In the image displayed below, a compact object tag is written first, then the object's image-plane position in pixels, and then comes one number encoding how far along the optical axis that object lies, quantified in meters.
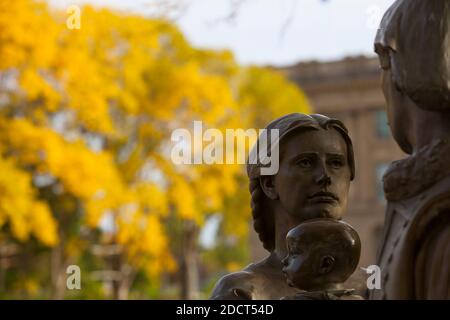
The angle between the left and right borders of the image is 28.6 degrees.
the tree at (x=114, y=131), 21.47
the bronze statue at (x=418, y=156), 2.56
